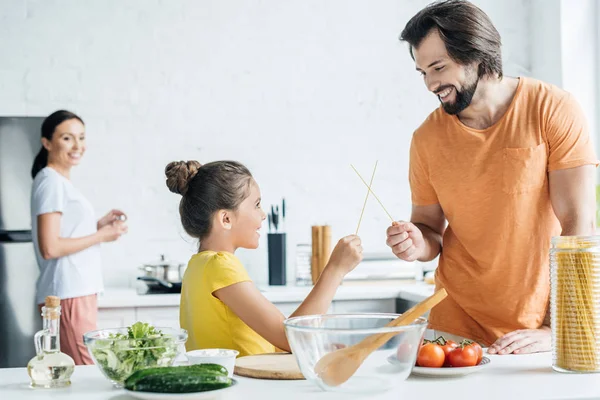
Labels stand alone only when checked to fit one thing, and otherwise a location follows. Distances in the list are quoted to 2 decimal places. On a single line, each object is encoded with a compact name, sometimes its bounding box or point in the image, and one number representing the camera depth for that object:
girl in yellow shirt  1.88
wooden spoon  1.31
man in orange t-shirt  2.11
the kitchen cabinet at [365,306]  3.64
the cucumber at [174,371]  1.35
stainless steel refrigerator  3.66
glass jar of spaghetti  1.50
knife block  3.95
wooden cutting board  1.54
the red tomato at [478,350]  1.56
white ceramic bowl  1.50
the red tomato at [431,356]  1.52
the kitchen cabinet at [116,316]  3.47
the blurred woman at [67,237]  3.27
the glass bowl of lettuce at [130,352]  1.46
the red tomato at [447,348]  1.55
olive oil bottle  1.48
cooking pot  3.69
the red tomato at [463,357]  1.53
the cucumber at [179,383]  1.32
